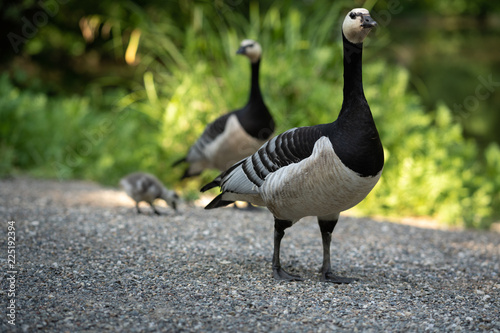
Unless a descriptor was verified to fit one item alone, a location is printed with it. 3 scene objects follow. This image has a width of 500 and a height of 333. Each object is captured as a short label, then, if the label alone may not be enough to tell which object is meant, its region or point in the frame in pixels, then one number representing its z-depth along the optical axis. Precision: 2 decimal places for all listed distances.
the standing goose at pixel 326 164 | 4.13
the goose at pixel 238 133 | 6.98
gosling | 6.79
